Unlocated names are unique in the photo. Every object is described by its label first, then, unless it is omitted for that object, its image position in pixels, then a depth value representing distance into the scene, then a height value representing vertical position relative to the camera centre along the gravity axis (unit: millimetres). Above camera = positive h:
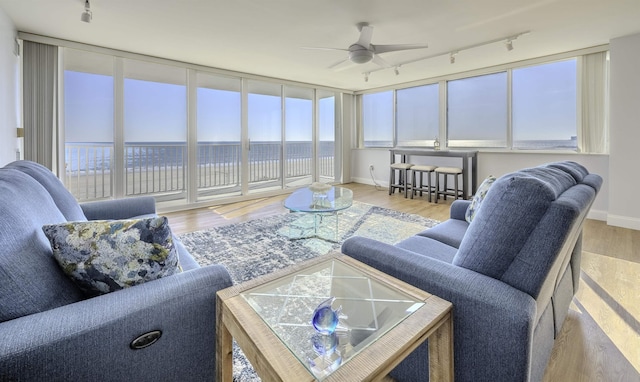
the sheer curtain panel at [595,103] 4035 +1064
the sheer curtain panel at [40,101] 3533 +1004
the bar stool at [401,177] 5867 +118
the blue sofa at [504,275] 973 -346
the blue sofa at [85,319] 770 -383
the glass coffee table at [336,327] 790 -453
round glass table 3107 -247
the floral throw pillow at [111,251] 975 -224
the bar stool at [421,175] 5461 +122
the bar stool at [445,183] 5154 -10
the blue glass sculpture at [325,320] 913 -417
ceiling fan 3137 +1428
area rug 2743 -603
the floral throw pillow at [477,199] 2070 -121
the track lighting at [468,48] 3574 +1787
